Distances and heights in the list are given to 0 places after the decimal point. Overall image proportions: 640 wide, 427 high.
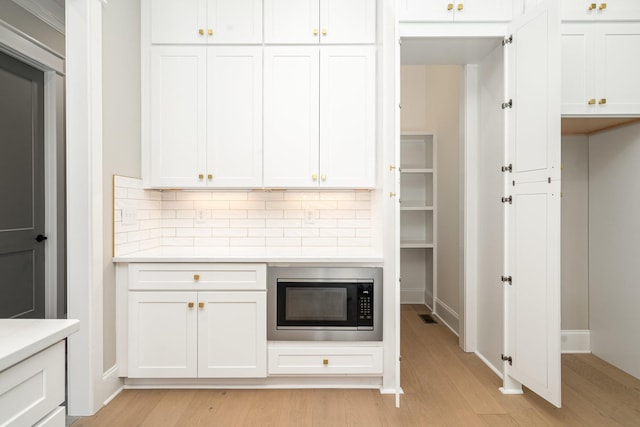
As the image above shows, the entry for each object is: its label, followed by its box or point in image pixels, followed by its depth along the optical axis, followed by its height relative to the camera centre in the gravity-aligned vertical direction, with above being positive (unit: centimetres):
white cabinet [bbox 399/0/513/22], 258 +140
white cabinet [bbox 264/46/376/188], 278 +71
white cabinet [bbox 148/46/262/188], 279 +71
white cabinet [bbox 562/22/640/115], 256 +99
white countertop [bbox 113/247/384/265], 248 -32
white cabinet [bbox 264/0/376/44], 278 +143
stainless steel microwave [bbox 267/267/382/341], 250 -64
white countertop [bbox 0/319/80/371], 84 -32
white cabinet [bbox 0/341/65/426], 83 -44
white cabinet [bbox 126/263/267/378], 248 -75
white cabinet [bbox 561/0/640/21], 254 +139
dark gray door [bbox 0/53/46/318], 298 +17
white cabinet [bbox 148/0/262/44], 278 +143
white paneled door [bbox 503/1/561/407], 214 +3
